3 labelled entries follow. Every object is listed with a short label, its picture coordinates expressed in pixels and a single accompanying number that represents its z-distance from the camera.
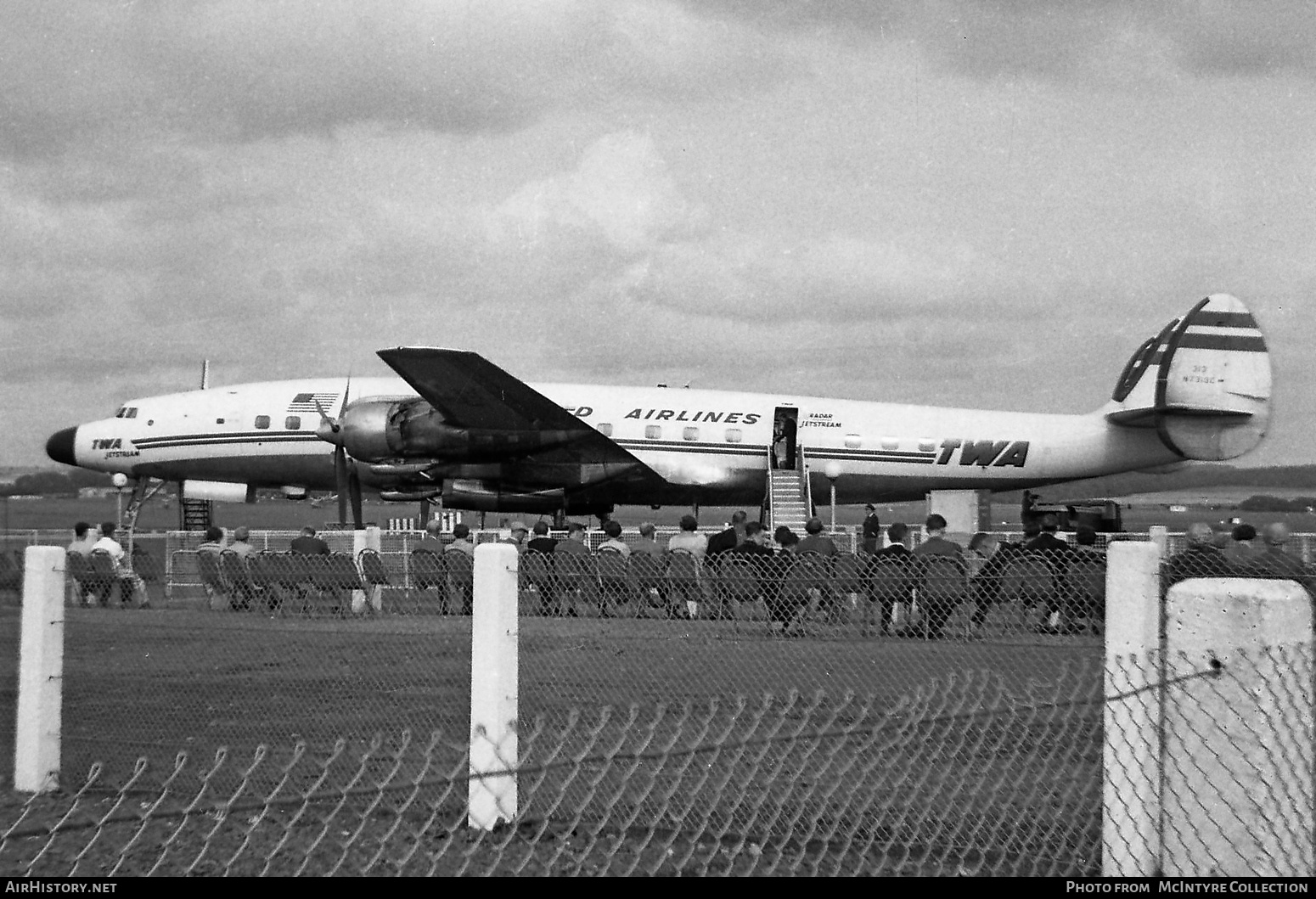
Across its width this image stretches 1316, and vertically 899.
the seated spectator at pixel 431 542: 20.19
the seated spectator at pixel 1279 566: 10.13
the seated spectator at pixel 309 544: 17.39
